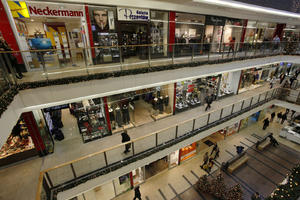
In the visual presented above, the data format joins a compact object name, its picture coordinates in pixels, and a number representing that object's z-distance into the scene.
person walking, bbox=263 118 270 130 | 13.09
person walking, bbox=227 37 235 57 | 8.93
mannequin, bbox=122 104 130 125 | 8.17
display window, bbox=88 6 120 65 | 6.74
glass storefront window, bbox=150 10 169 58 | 8.32
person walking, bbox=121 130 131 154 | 5.66
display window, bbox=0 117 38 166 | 5.43
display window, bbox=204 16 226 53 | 10.37
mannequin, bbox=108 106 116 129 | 7.57
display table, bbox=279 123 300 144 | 11.79
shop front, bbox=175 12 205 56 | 8.93
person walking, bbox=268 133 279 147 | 11.44
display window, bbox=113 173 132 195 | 7.64
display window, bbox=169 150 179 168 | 9.33
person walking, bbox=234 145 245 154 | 10.10
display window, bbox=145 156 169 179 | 9.05
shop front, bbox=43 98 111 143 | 7.19
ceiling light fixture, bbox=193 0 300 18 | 6.98
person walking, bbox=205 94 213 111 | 10.05
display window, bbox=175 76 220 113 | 9.97
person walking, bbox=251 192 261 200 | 7.19
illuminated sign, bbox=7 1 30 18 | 5.43
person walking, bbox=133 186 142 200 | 7.11
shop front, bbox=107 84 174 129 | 7.83
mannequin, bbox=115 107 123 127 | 7.91
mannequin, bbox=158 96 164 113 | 9.36
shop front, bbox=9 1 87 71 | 4.83
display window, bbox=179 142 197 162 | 9.74
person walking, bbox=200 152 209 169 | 9.41
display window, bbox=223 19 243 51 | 11.54
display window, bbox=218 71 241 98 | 12.47
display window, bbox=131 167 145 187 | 8.22
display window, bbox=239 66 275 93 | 13.60
